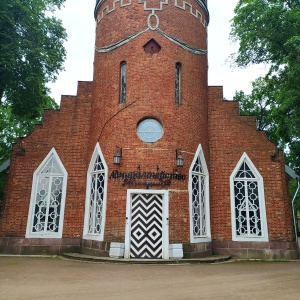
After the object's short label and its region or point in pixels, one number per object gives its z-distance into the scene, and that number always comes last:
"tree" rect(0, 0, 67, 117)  13.38
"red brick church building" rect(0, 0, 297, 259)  11.60
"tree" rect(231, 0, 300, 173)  12.37
